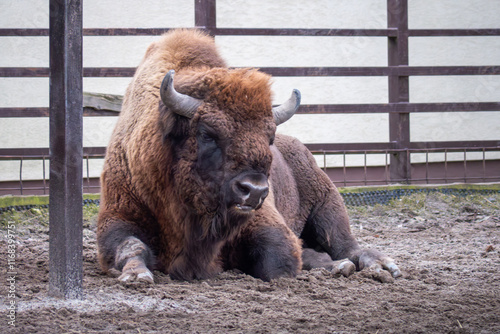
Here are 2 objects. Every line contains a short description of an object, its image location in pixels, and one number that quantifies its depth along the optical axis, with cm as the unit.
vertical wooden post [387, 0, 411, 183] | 1747
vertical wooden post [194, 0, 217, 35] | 1659
